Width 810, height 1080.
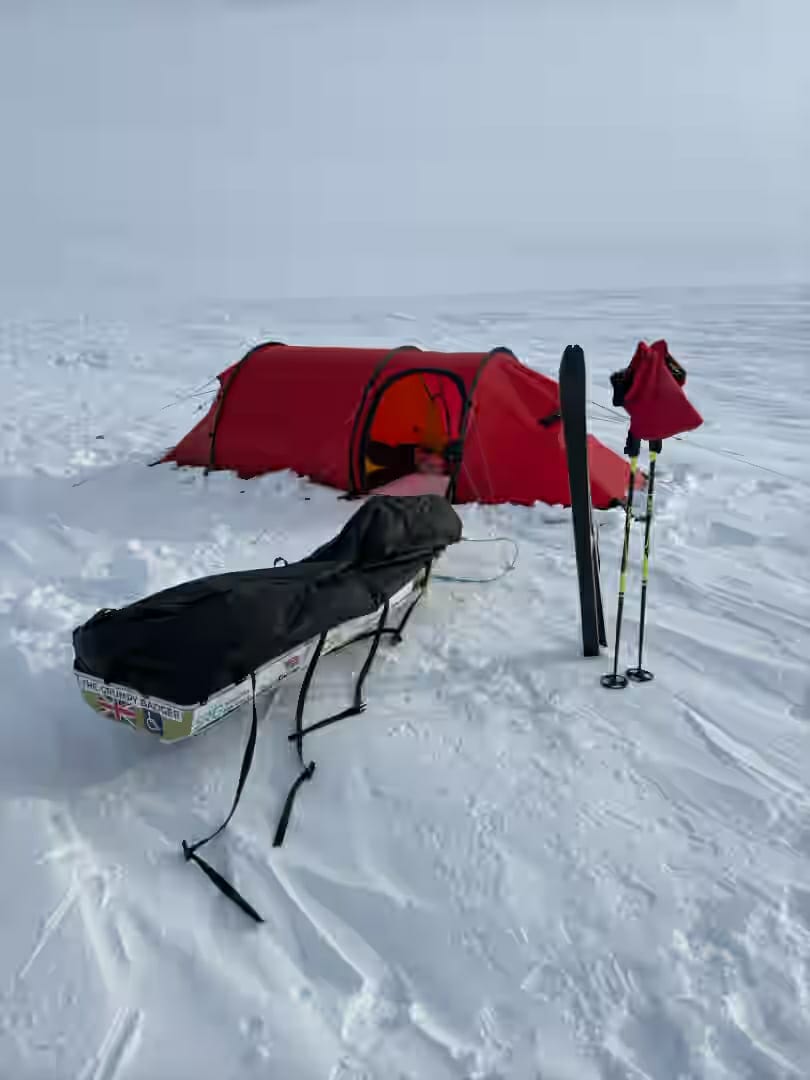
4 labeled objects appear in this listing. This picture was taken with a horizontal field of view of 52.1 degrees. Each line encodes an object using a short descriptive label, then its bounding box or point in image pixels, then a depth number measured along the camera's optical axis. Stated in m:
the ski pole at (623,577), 3.50
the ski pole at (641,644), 3.56
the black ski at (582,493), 3.48
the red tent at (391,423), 6.11
